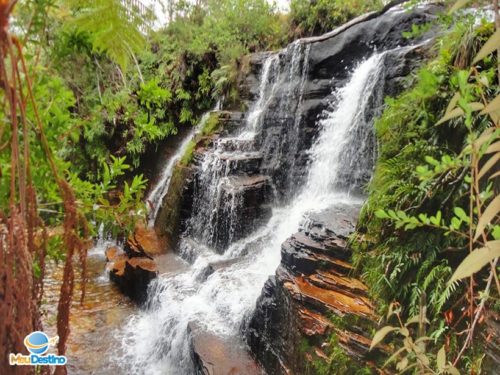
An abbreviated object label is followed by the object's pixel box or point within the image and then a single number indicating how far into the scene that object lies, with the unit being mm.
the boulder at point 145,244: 6738
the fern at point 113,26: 1556
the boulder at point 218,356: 3645
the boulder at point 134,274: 5871
